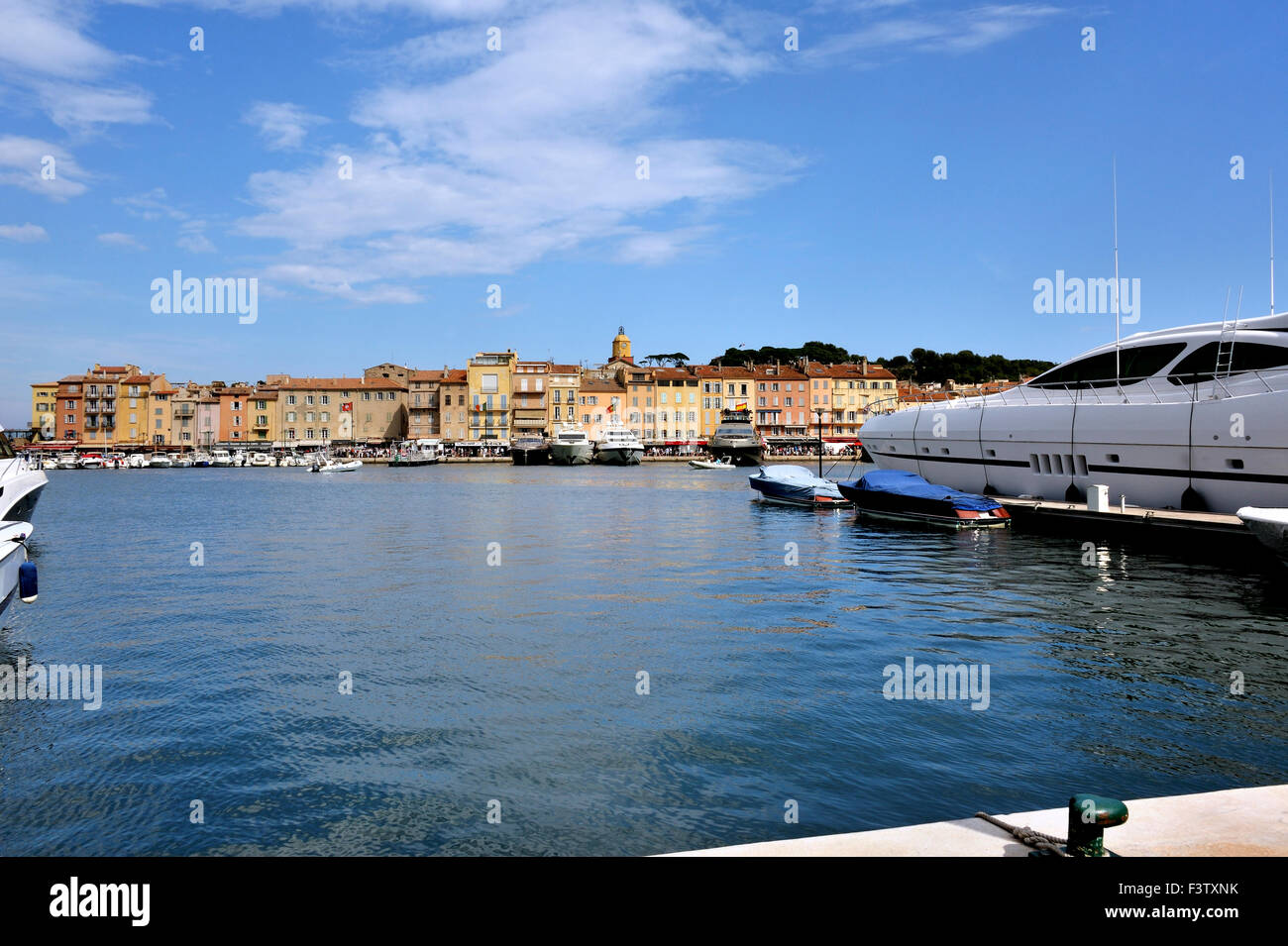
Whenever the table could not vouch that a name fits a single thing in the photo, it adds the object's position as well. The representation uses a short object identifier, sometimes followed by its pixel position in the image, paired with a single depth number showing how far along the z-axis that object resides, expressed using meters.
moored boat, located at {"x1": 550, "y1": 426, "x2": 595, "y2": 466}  116.38
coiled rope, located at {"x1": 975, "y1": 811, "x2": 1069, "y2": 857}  4.53
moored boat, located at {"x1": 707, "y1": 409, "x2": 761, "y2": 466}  108.94
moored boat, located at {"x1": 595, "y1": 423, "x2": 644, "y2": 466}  115.00
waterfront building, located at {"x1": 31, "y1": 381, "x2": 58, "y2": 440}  140.62
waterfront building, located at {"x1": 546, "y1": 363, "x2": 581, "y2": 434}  134.12
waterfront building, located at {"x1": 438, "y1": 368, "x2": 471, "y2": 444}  136.88
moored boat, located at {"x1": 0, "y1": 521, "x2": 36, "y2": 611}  14.23
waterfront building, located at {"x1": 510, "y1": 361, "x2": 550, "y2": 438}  133.88
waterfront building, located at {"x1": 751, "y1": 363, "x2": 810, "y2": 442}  133.50
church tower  161.00
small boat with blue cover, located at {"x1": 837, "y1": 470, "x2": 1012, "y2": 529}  30.59
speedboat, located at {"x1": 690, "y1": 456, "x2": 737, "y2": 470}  100.62
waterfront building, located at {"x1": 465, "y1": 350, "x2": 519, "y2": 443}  134.62
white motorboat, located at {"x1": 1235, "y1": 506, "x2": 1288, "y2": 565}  15.95
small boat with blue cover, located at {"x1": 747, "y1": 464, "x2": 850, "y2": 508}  40.91
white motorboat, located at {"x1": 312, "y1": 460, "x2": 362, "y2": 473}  101.88
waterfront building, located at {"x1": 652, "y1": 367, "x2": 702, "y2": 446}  134.12
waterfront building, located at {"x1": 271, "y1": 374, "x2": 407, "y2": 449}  140.88
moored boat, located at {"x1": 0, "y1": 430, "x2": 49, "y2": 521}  24.61
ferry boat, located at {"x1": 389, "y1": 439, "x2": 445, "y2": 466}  121.25
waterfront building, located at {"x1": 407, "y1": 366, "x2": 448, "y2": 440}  138.50
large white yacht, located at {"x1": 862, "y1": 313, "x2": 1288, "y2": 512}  23.58
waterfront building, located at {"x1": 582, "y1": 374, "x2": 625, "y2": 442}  133.88
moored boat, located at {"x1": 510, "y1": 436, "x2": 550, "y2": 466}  119.88
